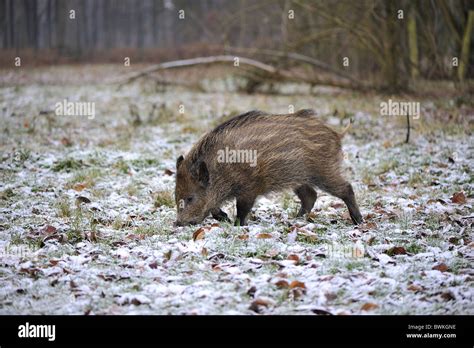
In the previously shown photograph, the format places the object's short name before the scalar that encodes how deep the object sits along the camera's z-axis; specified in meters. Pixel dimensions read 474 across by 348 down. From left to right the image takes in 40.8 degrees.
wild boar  7.13
